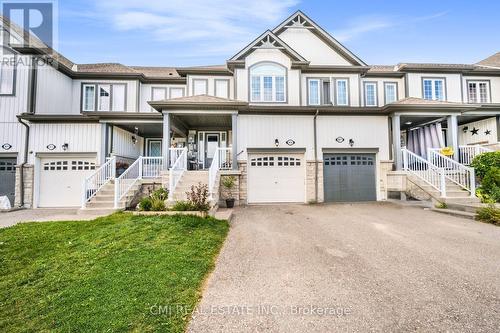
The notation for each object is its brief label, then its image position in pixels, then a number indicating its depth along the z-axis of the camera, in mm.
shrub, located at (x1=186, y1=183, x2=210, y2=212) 6852
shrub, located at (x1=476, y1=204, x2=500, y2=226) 6526
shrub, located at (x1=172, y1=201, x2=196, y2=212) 6895
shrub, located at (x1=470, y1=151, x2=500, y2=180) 8826
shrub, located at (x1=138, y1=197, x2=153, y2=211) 7330
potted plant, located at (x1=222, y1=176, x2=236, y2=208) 9605
